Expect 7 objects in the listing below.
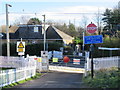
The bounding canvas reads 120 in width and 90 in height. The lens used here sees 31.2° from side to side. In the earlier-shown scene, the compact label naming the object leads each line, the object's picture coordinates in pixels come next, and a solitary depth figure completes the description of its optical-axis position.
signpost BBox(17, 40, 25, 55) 16.88
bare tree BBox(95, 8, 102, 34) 41.71
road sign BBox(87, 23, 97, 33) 12.25
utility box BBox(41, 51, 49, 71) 22.88
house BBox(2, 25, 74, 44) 44.25
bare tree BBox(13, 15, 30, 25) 53.29
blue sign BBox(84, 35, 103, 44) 11.98
